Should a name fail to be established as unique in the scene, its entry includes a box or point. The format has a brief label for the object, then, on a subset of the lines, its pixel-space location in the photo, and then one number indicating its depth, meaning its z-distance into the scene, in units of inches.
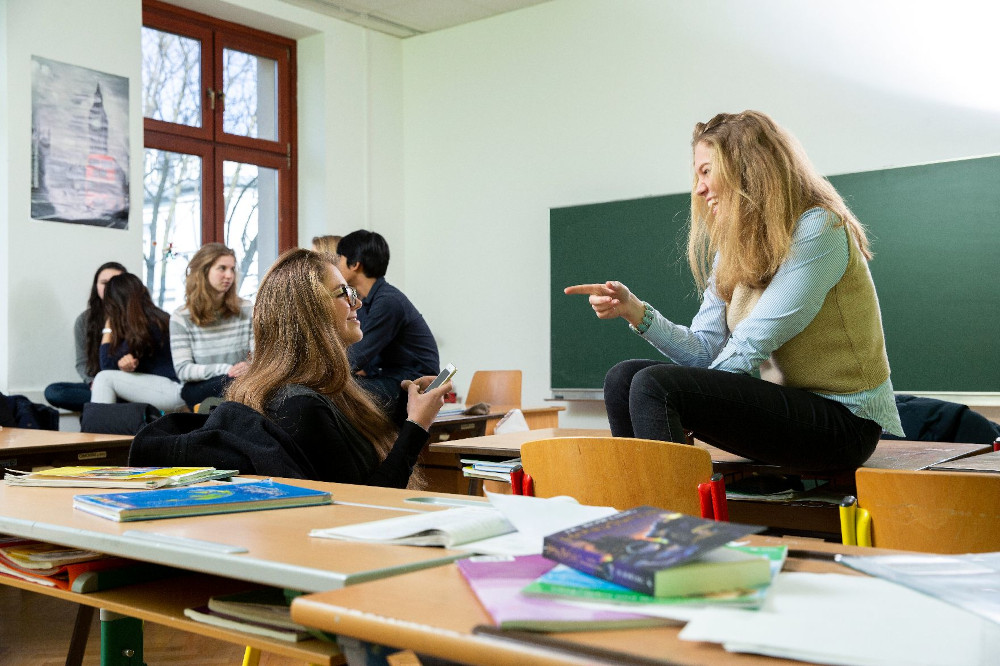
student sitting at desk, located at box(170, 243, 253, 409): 191.6
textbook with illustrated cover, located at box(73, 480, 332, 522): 49.4
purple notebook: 26.7
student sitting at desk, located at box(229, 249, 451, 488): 78.5
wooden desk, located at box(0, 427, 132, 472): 119.9
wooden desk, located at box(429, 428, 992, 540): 80.3
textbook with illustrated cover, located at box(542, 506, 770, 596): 28.3
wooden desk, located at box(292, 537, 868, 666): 25.1
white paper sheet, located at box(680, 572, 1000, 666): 24.5
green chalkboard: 193.5
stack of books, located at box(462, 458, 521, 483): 95.0
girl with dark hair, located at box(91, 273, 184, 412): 193.2
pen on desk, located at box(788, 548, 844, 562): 36.0
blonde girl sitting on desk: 80.2
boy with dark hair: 167.9
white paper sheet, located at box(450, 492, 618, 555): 37.4
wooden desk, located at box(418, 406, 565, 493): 152.3
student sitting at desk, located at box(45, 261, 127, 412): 204.1
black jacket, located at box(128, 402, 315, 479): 73.2
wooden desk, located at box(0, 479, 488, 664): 36.2
